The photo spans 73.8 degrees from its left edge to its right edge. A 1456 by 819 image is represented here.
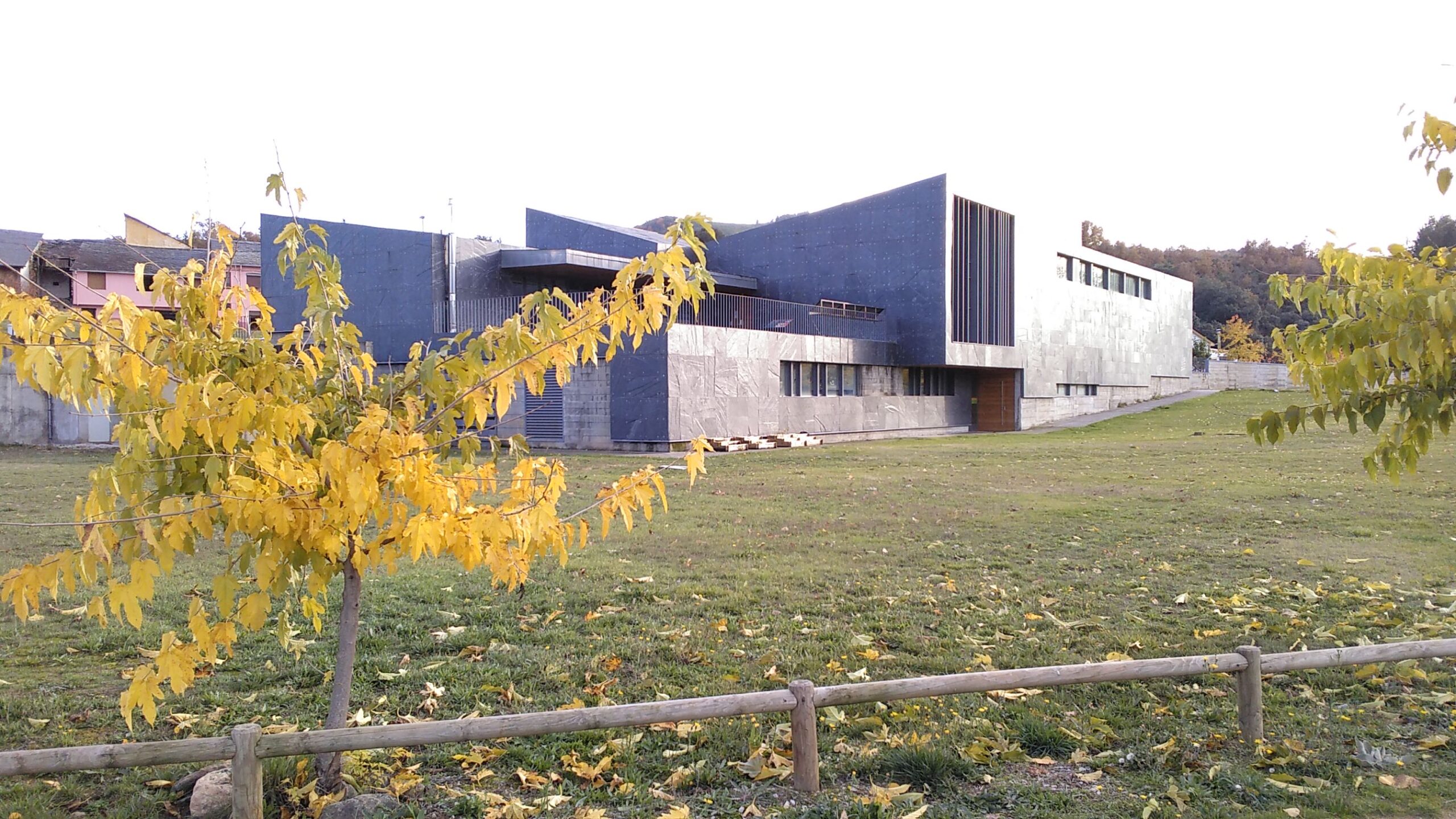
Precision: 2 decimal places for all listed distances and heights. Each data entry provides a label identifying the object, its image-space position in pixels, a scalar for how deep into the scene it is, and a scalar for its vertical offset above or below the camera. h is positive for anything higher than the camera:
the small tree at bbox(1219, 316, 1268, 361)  78.50 +5.15
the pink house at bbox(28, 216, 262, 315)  47.28 +7.61
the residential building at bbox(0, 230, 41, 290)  44.06 +7.60
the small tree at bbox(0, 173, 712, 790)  3.66 -0.14
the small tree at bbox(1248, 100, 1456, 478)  4.42 +0.27
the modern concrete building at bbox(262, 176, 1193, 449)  28.52 +3.17
